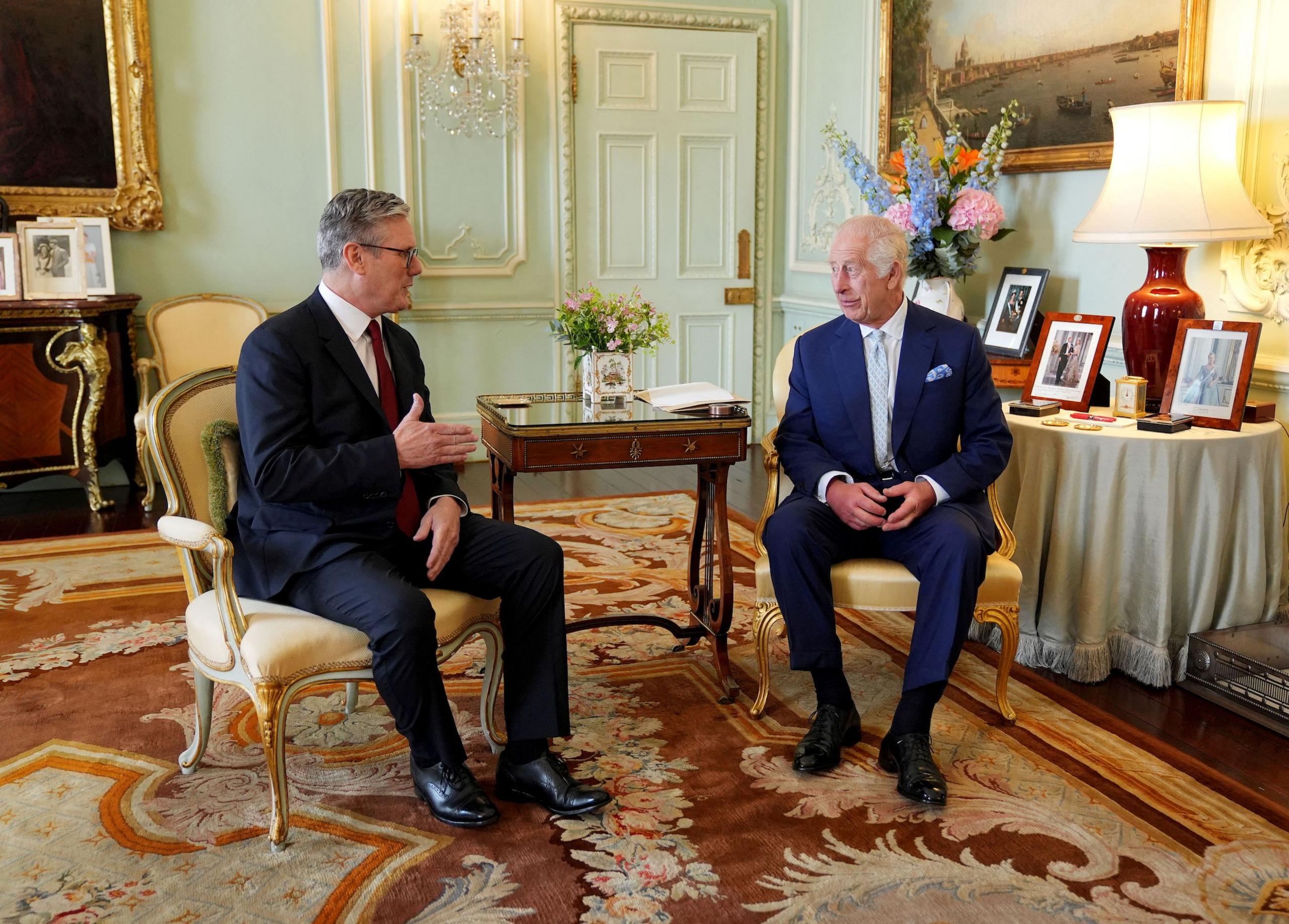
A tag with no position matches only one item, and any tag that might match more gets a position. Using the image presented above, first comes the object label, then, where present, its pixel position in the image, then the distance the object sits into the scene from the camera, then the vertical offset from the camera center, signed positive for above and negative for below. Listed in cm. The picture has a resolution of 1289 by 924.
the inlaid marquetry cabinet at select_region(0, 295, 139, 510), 502 -54
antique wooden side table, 284 -46
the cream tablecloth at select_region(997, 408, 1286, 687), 312 -76
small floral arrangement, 313 -16
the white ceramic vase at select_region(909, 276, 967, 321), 420 -12
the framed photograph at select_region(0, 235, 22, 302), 506 -2
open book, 305 -36
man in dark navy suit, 235 -56
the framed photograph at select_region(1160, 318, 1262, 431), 319 -30
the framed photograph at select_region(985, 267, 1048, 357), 419 -18
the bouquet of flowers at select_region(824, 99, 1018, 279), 410 +22
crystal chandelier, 583 +97
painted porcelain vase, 315 -31
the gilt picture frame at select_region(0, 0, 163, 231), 527 +72
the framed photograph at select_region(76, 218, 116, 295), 536 +4
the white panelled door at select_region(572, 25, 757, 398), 625 +50
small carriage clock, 339 -39
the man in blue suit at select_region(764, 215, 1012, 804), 264 -52
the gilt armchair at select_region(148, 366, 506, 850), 228 -72
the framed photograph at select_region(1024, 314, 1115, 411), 352 -30
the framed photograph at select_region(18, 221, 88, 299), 517 +2
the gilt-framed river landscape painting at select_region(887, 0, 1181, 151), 381 +74
